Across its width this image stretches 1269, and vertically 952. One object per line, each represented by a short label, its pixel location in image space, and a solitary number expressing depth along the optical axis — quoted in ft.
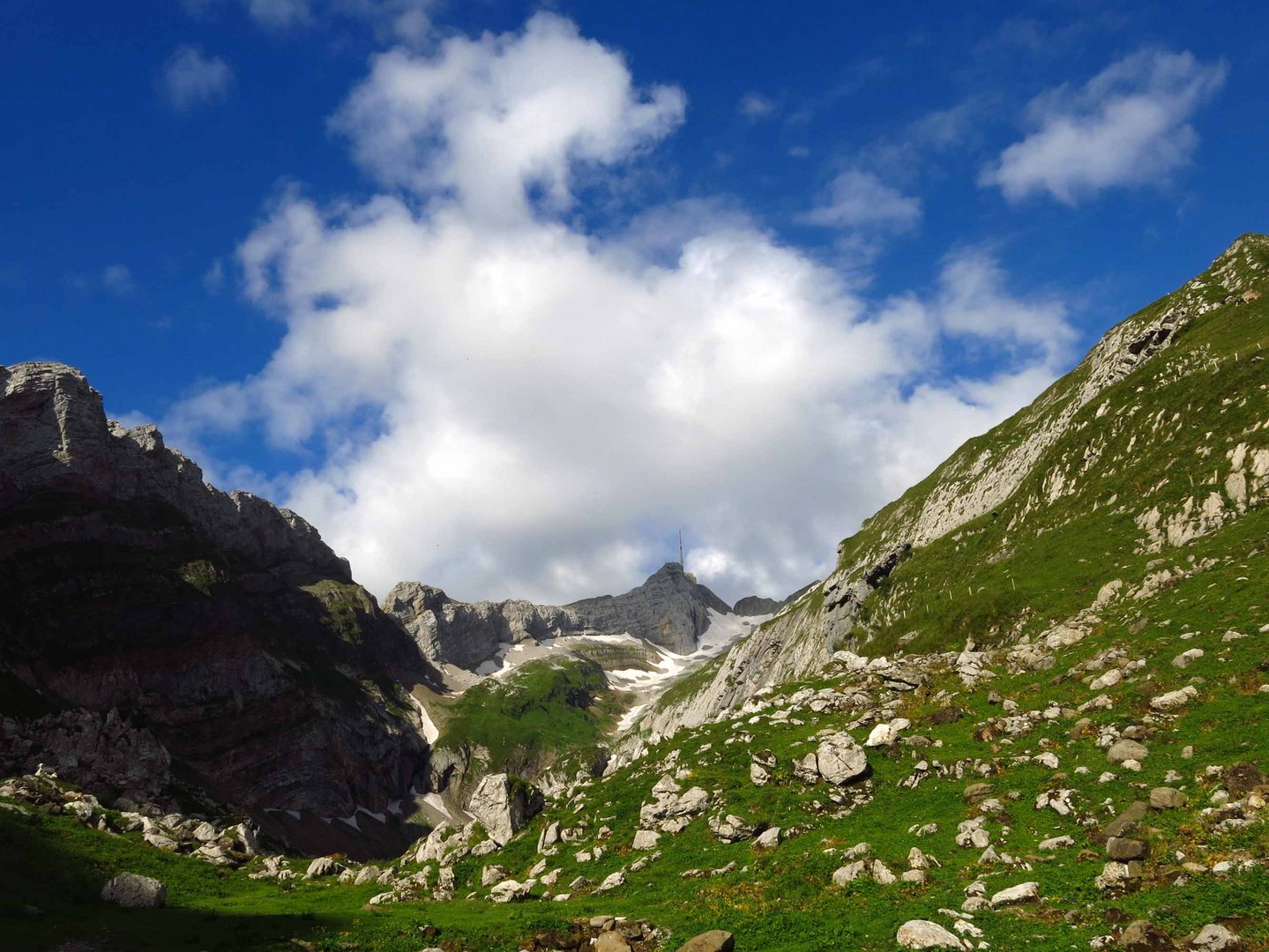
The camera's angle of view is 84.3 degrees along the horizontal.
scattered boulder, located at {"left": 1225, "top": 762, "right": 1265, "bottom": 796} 74.74
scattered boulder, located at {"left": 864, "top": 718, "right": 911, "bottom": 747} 124.77
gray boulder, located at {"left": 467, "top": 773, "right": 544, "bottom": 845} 138.00
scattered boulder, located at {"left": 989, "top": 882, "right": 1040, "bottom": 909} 68.08
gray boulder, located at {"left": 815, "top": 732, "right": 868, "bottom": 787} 117.39
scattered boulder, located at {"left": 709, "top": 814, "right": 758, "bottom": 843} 109.50
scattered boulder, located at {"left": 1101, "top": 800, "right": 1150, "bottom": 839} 75.31
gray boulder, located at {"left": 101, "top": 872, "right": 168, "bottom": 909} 103.24
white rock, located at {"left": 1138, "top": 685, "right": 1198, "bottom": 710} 100.07
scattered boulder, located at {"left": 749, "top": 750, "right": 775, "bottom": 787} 125.18
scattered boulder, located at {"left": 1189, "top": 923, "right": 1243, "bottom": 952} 52.65
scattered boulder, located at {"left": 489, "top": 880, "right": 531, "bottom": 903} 110.83
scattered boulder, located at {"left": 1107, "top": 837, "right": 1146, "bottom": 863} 69.62
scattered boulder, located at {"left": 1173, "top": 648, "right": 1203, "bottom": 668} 111.65
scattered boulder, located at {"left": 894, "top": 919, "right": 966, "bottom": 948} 62.59
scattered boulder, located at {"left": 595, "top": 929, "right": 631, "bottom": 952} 74.28
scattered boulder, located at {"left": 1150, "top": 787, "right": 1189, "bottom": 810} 76.38
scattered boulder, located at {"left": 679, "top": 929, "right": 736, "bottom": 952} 69.82
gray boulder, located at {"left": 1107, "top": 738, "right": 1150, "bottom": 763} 90.79
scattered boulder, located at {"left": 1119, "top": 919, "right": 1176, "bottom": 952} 55.42
